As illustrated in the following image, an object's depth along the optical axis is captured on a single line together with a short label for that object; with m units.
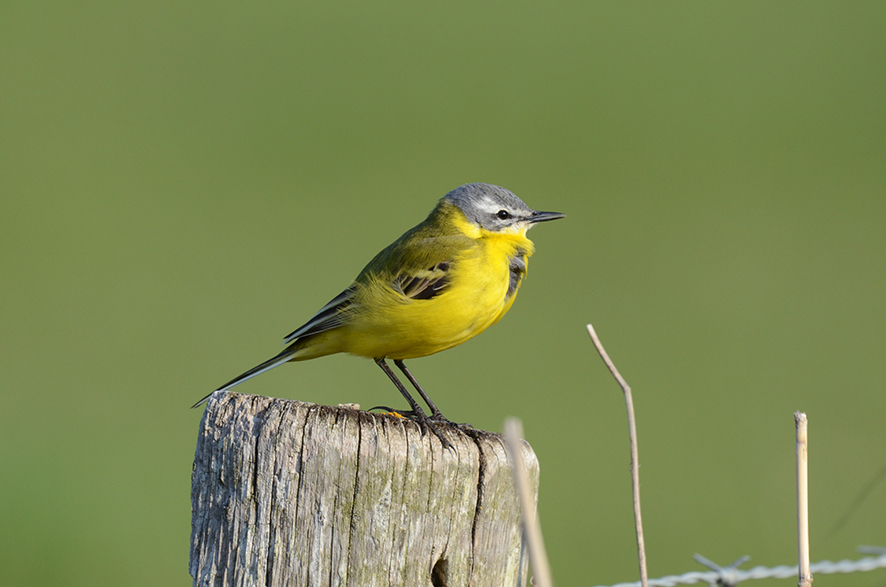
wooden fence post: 5.04
